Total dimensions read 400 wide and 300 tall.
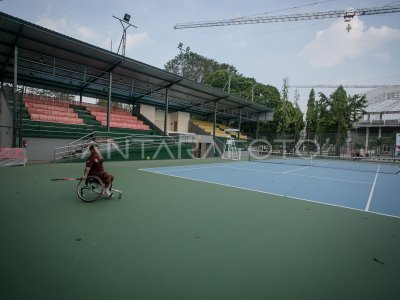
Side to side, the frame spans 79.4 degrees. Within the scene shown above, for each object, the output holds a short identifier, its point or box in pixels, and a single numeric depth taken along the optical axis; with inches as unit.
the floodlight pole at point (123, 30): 776.3
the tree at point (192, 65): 2352.4
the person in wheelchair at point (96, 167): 218.0
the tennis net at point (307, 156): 1084.6
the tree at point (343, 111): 1347.2
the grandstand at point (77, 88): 578.2
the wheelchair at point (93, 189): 225.0
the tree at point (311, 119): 1501.0
